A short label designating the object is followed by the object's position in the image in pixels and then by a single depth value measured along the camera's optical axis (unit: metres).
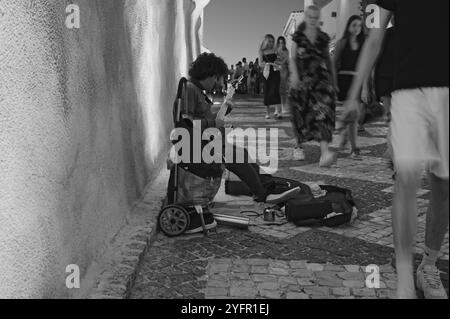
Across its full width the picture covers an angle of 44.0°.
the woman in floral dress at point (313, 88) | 5.81
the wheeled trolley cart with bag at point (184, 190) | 3.99
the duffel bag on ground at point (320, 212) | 4.21
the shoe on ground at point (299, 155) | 7.05
